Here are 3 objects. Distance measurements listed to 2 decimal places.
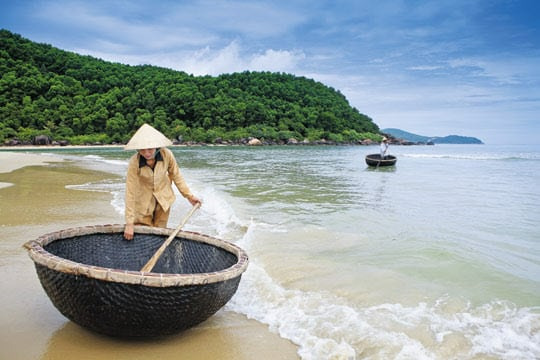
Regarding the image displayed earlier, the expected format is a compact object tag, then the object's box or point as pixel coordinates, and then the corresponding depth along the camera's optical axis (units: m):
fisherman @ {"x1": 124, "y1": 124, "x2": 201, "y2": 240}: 3.52
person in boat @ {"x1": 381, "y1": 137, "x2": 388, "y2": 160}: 20.98
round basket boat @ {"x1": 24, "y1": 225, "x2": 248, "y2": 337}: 2.41
